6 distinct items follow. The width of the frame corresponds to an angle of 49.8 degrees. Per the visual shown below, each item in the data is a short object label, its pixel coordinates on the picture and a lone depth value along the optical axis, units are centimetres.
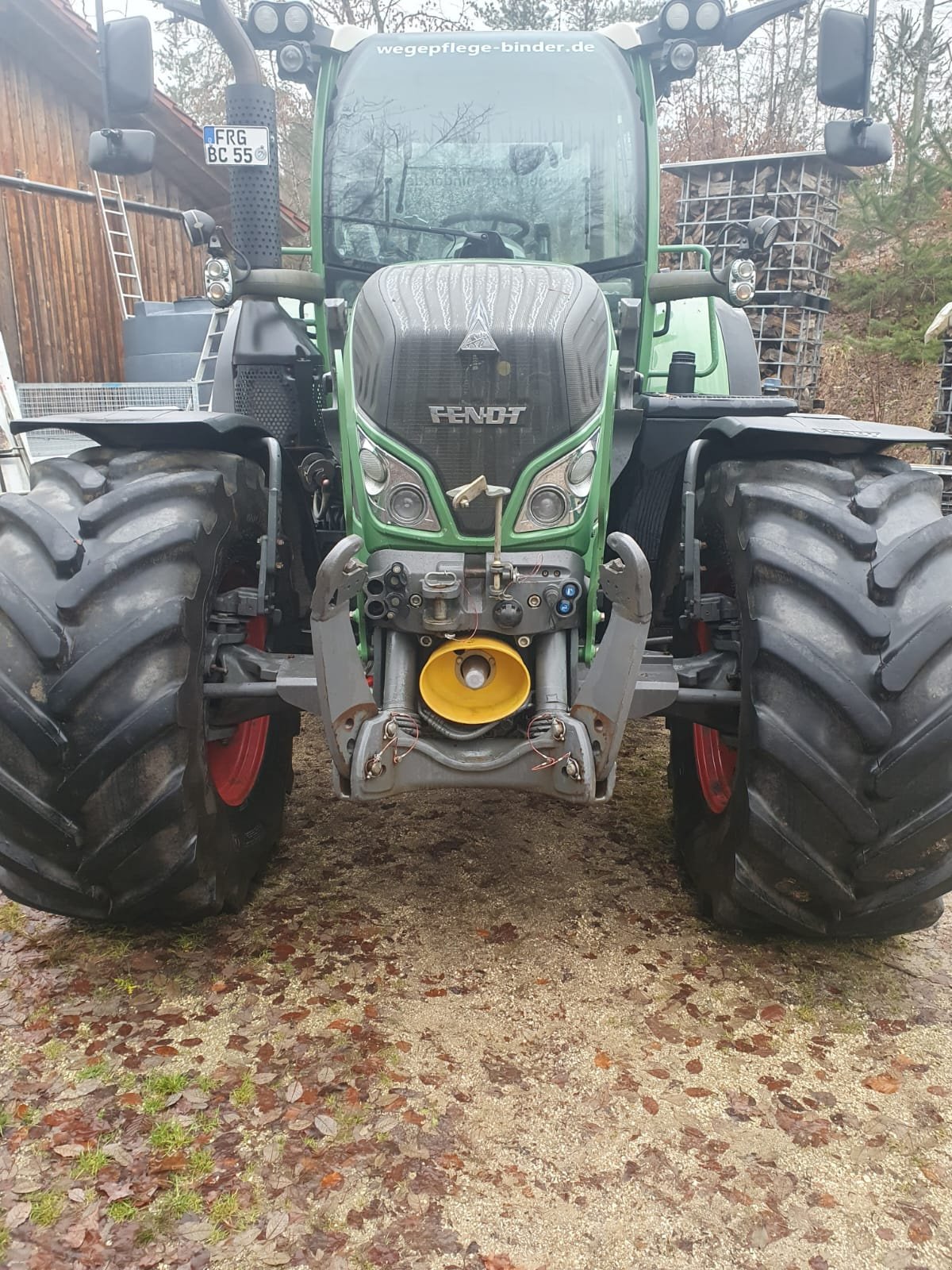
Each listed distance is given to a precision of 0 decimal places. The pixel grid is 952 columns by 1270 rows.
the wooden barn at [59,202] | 1091
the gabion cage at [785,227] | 1189
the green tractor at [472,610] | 253
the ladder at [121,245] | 1214
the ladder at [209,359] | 873
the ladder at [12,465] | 715
